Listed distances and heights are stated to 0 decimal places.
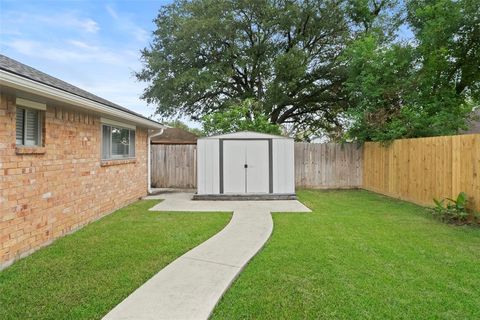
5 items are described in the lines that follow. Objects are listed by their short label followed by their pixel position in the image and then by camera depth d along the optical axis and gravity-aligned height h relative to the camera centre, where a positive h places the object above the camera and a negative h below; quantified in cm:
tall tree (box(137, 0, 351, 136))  1568 +557
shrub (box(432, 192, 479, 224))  653 -106
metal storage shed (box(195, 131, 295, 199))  993 -12
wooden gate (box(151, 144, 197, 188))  1250 -16
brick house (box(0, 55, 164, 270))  400 -2
